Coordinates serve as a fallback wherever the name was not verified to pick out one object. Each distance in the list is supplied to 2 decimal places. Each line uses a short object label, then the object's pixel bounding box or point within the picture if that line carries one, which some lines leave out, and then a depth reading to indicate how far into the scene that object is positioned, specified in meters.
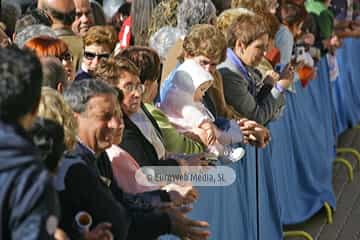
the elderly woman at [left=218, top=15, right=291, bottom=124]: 12.82
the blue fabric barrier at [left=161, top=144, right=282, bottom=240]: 10.52
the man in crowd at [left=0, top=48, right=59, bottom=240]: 5.49
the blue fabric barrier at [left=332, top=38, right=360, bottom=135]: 22.31
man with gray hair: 7.09
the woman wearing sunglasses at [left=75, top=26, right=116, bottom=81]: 12.10
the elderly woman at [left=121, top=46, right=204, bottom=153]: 10.30
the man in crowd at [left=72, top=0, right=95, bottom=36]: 15.38
